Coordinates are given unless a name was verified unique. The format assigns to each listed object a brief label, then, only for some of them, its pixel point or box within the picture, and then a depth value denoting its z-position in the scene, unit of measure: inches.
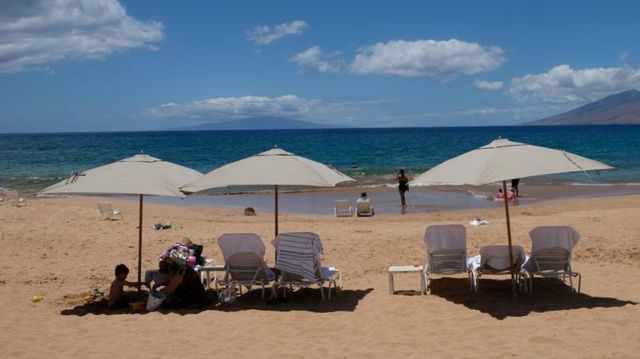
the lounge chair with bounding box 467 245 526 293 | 323.6
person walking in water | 853.2
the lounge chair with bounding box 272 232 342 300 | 320.2
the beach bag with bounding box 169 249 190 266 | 325.5
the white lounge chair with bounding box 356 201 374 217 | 753.6
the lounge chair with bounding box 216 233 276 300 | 325.7
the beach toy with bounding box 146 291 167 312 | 313.6
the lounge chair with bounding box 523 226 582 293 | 313.4
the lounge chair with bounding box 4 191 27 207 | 828.6
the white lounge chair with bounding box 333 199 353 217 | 757.7
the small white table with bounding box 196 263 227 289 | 343.6
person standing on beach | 946.9
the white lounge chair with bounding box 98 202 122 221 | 674.2
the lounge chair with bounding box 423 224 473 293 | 336.2
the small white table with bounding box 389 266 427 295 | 329.5
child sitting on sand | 318.0
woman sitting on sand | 317.7
